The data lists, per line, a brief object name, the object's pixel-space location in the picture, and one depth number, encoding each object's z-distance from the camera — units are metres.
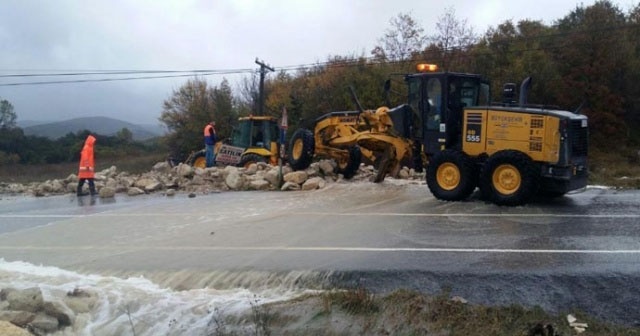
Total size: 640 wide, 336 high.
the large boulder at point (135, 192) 18.30
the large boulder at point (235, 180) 18.38
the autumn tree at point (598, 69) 31.88
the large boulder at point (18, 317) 6.39
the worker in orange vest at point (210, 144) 22.98
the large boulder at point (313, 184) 17.27
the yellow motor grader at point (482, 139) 12.08
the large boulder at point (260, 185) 18.08
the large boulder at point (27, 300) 6.83
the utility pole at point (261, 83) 37.66
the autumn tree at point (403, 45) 38.28
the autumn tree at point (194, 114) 45.69
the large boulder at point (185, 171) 20.14
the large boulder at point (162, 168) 27.68
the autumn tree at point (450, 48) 34.47
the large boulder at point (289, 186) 17.48
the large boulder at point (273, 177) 18.07
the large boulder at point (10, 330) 5.60
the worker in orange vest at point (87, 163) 17.97
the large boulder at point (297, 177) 17.66
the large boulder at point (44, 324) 6.48
